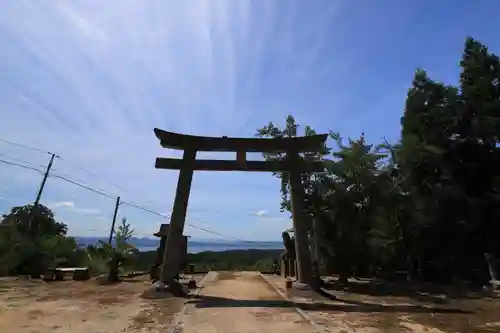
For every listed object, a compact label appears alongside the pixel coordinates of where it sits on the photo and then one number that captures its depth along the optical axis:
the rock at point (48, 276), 17.72
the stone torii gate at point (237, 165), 12.74
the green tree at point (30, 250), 20.56
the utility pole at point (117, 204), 34.35
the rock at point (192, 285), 14.45
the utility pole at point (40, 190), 24.23
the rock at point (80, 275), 18.41
